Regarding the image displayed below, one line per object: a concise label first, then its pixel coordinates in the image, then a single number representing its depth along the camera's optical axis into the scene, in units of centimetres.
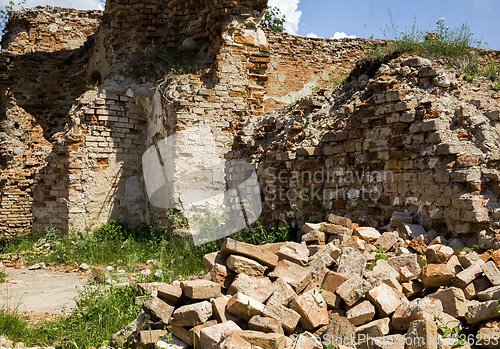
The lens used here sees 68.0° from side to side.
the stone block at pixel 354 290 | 254
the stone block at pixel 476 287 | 255
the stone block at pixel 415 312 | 223
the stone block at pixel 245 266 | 290
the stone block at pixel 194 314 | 248
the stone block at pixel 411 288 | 275
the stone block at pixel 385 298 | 243
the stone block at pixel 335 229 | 370
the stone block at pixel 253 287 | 263
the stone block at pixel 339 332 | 230
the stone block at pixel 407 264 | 283
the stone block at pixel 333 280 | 277
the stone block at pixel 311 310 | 245
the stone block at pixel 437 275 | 266
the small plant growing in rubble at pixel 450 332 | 212
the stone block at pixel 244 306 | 242
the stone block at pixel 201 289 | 263
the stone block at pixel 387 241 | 335
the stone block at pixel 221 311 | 248
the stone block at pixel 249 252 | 298
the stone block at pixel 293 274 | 275
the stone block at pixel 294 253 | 309
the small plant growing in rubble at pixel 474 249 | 305
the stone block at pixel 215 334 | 224
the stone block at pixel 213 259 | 308
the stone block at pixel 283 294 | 252
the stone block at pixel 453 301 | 238
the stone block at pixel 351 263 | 288
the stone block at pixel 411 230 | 341
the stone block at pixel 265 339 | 215
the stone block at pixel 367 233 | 353
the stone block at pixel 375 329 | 230
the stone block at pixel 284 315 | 240
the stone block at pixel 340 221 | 382
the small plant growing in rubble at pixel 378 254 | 302
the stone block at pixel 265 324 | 232
